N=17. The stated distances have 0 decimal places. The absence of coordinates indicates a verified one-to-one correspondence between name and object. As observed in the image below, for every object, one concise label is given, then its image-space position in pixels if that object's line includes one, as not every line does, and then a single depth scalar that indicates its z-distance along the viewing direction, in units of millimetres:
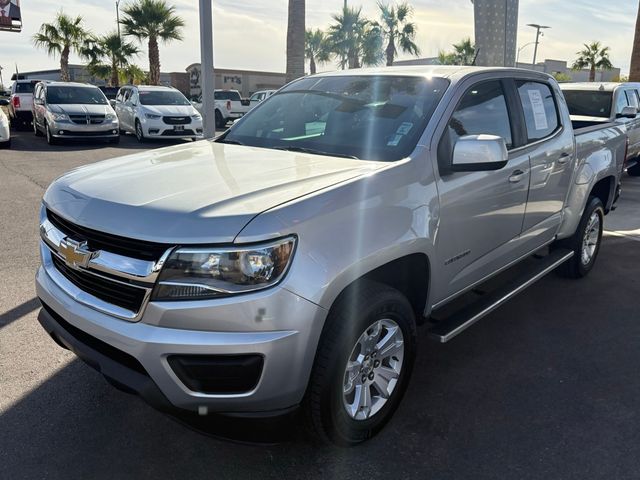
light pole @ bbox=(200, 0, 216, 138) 9555
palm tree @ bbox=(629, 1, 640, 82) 18391
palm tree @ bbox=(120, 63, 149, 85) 40562
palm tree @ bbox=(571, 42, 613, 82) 47294
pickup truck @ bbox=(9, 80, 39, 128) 19594
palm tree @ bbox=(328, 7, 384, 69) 40719
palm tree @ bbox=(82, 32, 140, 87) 39531
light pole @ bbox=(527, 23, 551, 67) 45141
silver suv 14766
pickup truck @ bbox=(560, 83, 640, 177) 10227
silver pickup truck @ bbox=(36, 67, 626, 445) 2199
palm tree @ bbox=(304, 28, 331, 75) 47938
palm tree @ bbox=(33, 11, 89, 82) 36147
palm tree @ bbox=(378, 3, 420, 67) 40375
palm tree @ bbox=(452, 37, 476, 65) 39634
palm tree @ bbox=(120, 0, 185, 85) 28266
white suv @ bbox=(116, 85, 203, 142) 16016
